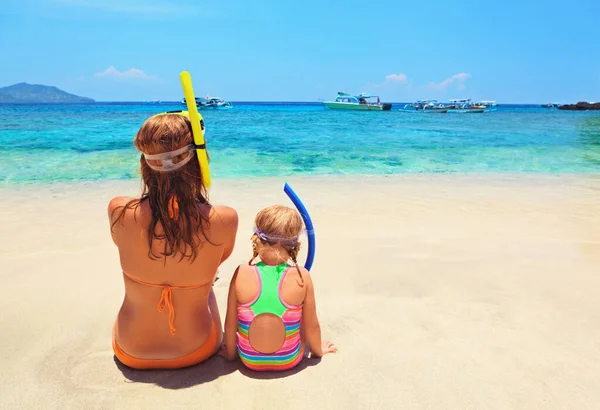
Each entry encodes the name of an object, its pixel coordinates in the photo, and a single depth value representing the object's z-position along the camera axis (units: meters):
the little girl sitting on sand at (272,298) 2.08
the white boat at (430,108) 49.34
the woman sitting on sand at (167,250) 1.87
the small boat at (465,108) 51.12
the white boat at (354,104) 48.66
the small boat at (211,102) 52.90
